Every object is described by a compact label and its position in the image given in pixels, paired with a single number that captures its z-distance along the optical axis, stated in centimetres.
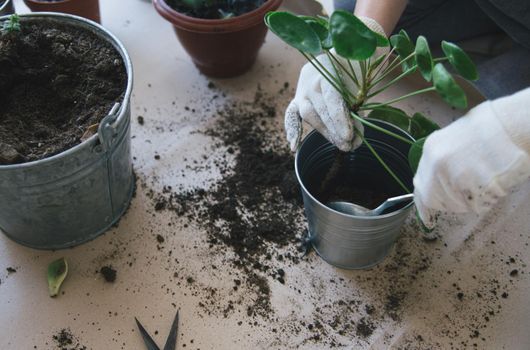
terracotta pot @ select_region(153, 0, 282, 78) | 146
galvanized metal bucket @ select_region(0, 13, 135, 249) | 106
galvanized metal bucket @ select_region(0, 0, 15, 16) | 149
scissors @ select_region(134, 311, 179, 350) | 114
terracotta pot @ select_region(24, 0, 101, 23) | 158
